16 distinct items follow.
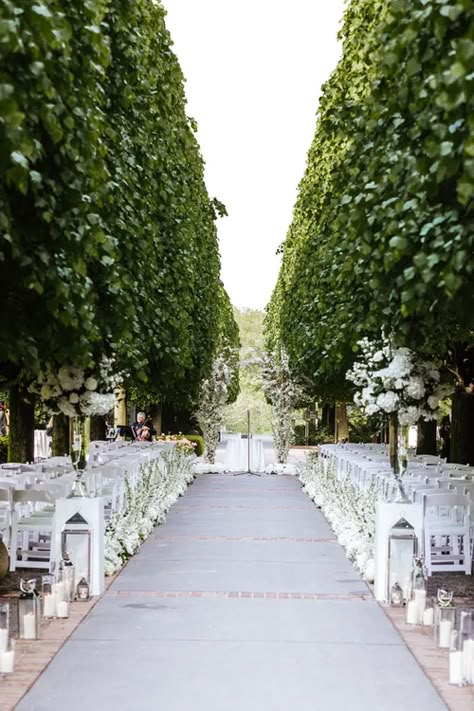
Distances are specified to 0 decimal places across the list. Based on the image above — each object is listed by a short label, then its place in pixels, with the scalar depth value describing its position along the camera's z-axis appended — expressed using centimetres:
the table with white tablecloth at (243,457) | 3291
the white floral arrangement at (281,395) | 3319
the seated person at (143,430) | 2998
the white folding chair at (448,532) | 1270
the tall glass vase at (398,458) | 1164
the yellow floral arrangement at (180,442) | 3032
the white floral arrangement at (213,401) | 3344
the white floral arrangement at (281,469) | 3183
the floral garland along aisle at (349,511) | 1276
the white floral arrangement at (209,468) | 3212
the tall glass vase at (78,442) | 1204
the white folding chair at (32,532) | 1264
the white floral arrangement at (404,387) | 1227
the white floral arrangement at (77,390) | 1218
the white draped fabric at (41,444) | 3818
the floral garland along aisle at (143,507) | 1335
